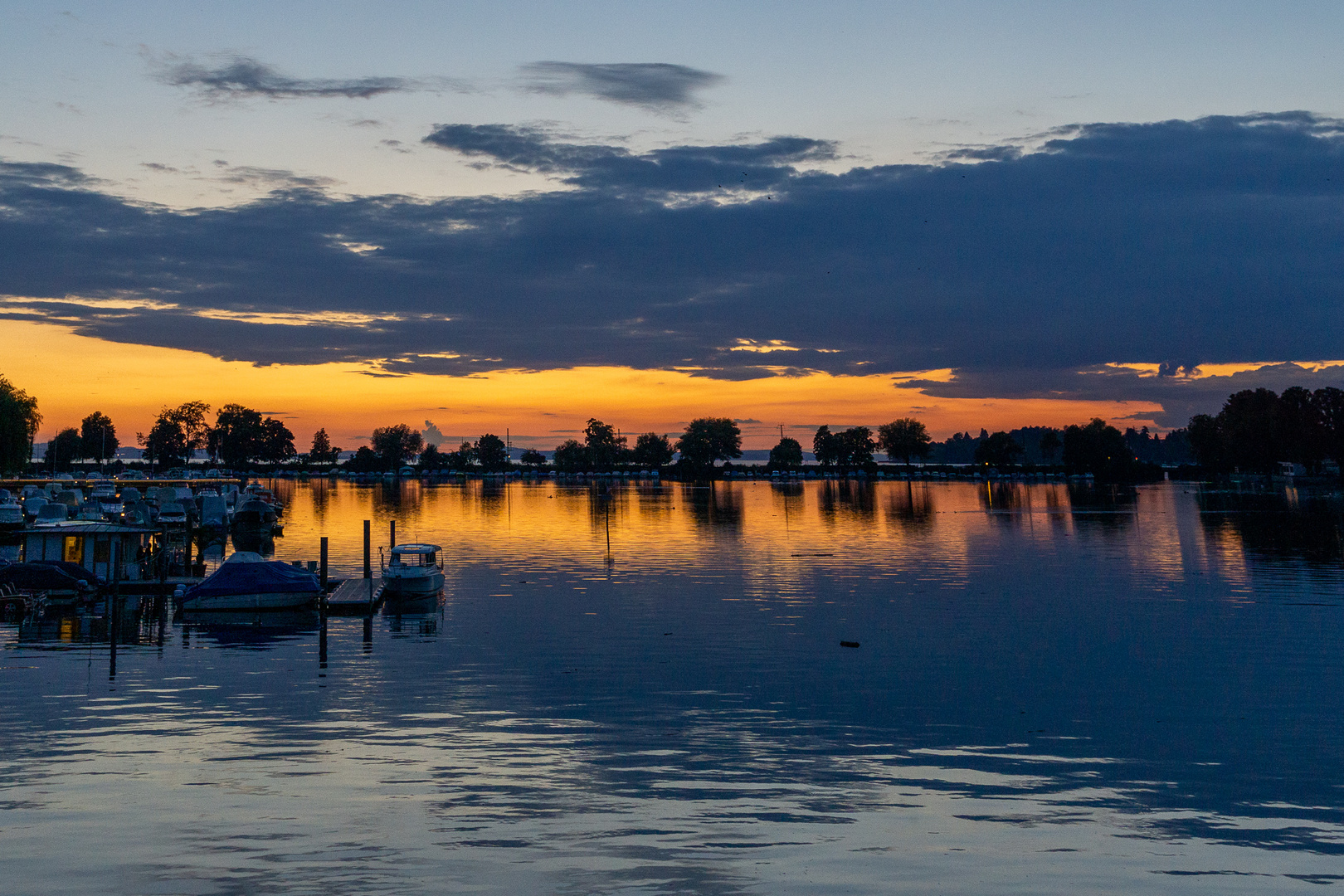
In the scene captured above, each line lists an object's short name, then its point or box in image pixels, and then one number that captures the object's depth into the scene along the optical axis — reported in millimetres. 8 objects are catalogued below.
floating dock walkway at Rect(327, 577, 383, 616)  58312
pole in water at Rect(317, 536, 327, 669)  45062
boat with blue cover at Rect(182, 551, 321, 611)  56438
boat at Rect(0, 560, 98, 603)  57469
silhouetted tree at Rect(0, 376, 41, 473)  140250
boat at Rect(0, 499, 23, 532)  106688
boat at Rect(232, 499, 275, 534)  116938
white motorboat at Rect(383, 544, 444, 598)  61844
